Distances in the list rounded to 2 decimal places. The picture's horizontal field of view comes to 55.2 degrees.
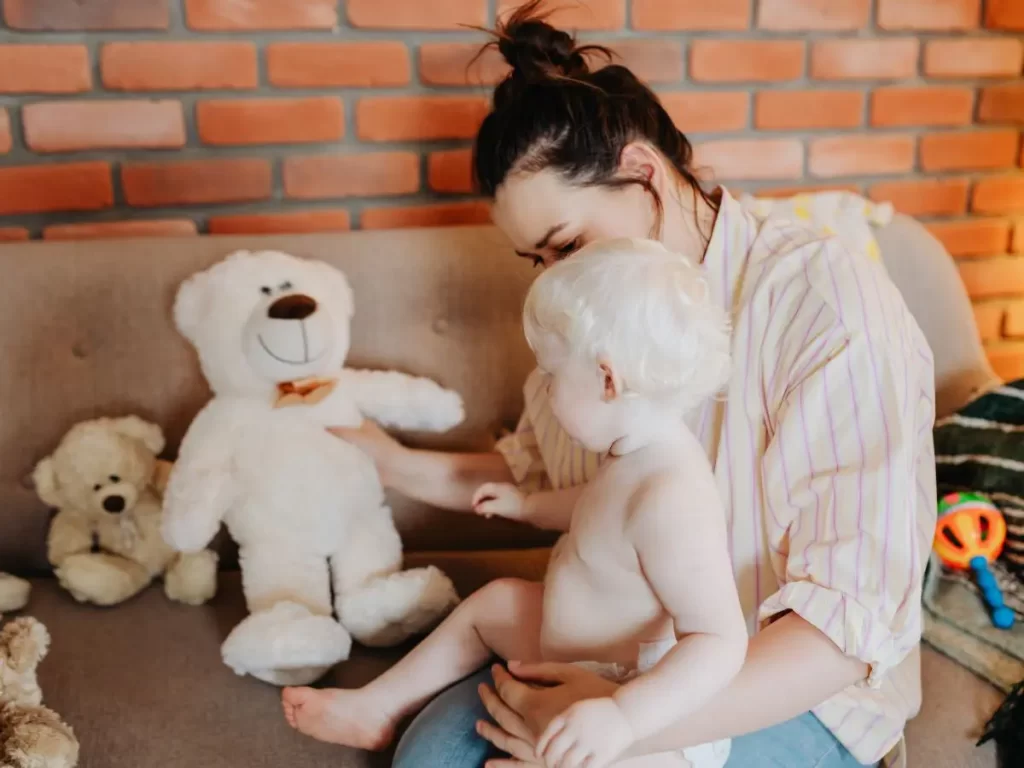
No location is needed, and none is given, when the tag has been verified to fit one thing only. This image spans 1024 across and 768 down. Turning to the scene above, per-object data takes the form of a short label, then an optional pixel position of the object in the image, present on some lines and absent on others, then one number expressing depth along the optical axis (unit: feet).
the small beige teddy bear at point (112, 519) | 4.22
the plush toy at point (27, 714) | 3.00
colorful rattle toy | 3.91
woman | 2.87
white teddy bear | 3.94
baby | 2.63
